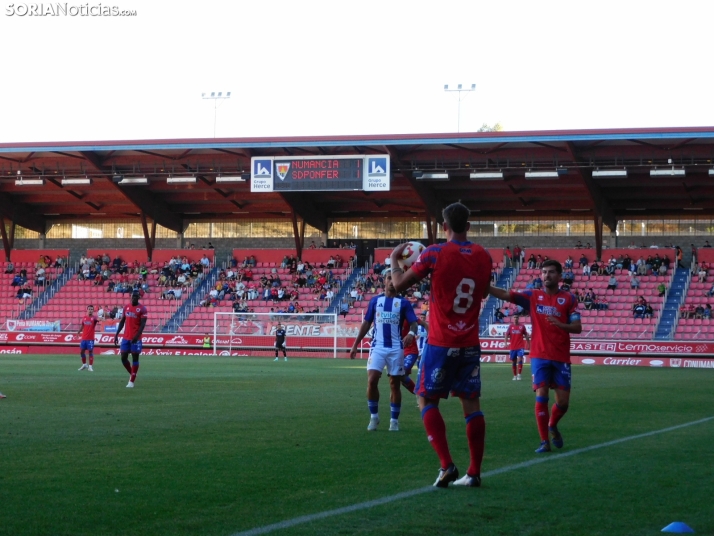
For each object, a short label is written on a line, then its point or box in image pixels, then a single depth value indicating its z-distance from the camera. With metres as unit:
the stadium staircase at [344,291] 52.14
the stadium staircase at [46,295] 54.66
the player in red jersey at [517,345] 29.27
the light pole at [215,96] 52.84
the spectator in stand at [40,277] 57.81
